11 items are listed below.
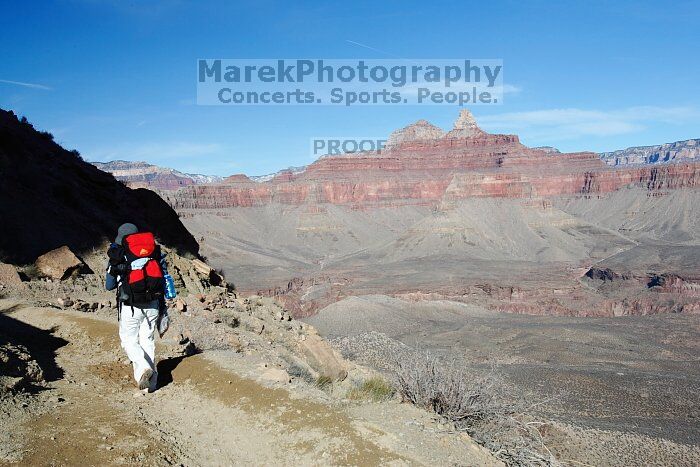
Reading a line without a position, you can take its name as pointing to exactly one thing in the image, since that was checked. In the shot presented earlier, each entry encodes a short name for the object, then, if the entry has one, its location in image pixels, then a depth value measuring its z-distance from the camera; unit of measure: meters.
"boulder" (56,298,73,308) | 9.30
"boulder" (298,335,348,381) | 10.43
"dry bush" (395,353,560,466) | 6.04
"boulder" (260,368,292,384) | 6.09
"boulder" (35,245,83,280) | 11.43
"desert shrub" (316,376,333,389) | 8.01
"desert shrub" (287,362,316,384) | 8.10
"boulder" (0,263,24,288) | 10.23
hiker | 5.79
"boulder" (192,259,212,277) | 14.61
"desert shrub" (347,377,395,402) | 7.12
